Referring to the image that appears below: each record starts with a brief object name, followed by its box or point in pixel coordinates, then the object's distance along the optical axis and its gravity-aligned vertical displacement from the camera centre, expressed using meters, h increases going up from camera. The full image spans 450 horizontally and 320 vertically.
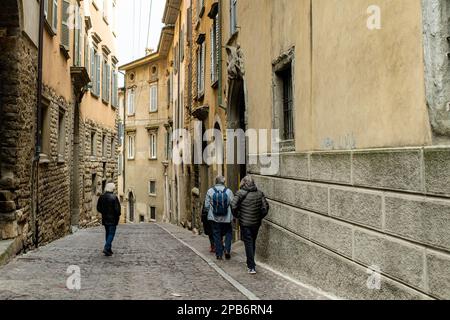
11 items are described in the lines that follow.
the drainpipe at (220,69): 13.54 +2.74
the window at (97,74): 21.52 +4.28
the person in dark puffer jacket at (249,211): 8.01 -0.64
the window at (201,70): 17.52 +3.64
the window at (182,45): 24.31 +6.13
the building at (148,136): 32.97 +2.56
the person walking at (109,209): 10.16 -0.74
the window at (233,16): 12.26 +3.84
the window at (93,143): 21.19 +1.24
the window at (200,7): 17.41 +5.90
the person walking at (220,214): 9.40 -0.81
